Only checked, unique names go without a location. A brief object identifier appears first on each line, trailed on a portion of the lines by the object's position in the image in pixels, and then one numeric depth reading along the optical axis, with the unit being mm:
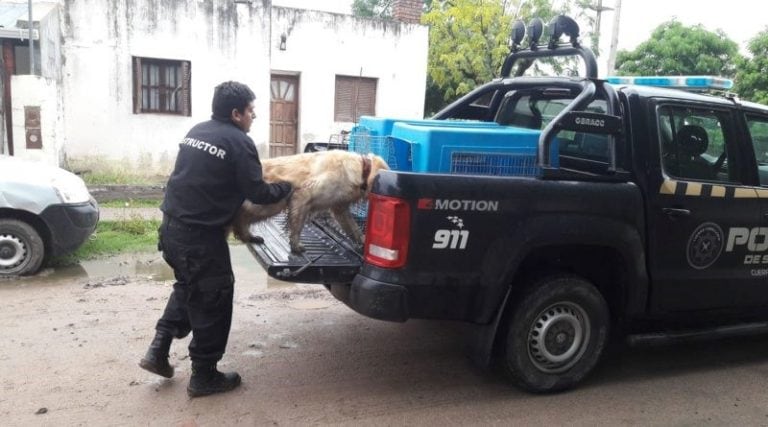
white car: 5914
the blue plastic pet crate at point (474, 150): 3650
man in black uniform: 3506
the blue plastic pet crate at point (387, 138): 4090
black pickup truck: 3434
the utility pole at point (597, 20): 18453
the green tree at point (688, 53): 19516
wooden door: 14375
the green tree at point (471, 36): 17156
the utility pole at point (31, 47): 9539
